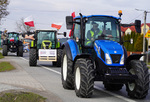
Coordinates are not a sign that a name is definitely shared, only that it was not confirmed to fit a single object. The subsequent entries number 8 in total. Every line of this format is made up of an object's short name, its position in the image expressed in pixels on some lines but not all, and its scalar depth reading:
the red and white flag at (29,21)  27.48
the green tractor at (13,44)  40.28
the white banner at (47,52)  23.23
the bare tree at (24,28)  97.38
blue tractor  9.28
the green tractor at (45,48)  23.06
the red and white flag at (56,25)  27.19
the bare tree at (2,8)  42.91
